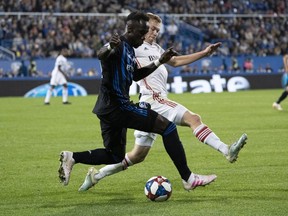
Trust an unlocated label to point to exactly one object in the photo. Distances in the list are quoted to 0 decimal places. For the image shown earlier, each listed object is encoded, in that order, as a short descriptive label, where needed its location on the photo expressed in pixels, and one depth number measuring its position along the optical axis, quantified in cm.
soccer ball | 902
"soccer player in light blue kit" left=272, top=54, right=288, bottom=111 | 2603
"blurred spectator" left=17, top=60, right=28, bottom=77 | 3941
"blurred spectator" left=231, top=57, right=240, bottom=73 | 4555
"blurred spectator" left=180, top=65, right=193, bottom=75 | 4419
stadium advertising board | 3897
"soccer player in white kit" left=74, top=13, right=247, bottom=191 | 994
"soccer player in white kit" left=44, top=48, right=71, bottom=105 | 3309
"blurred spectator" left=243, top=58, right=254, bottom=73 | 4603
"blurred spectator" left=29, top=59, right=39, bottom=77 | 3966
